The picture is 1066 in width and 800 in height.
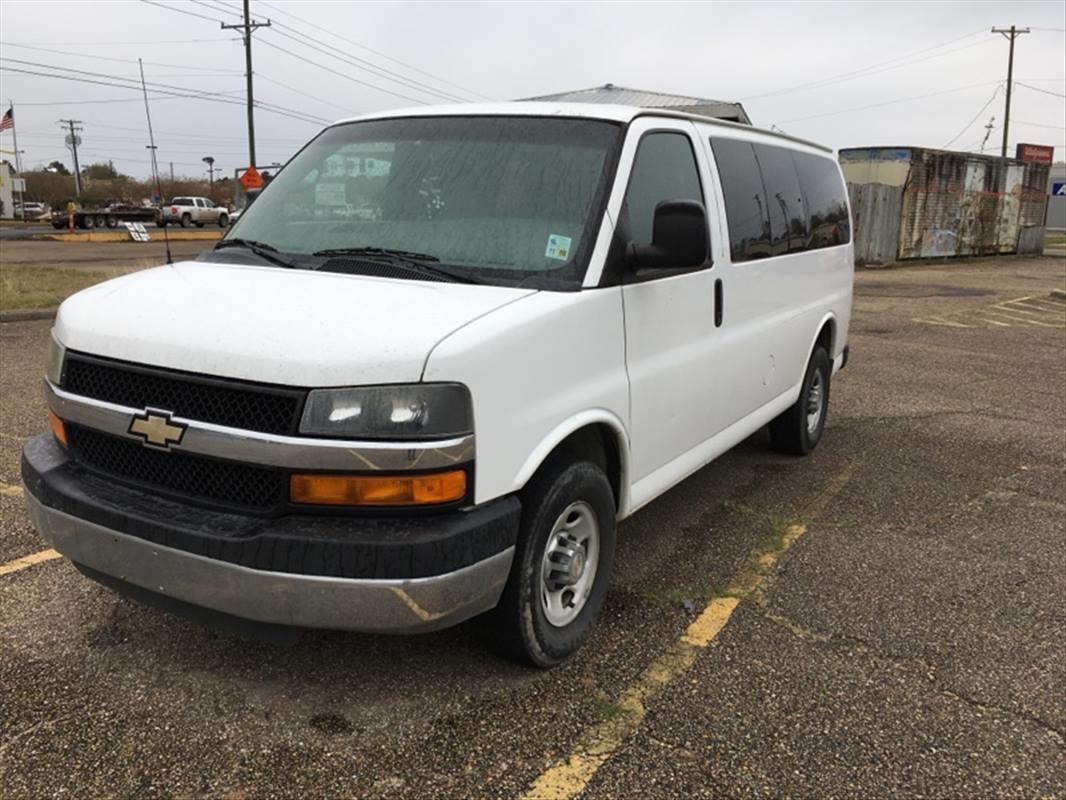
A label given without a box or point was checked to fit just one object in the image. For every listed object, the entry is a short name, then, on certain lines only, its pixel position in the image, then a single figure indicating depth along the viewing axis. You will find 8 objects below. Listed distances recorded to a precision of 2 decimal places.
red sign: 42.22
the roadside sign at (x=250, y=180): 25.70
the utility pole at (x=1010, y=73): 50.78
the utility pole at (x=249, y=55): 37.41
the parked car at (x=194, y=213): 51.78
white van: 2.51
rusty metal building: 25.94
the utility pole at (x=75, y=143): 71.50
